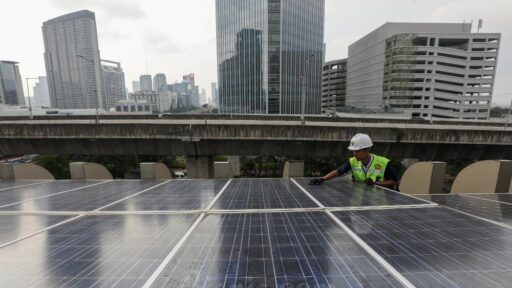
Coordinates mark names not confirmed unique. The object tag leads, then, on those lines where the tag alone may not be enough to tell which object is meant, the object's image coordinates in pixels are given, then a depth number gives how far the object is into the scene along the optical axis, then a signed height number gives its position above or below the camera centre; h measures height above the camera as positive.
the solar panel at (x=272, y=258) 2.36 -1.81
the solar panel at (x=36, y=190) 5.93 -2.33
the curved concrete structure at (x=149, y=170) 8.73 -2.25
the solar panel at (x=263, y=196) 4.91 -2.10
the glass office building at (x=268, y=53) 67.88 +19.04
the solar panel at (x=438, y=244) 2.42 -1.82
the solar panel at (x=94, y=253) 2.43 -1.84
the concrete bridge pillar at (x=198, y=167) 15.48 -3.73
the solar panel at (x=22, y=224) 3.59 -1.99
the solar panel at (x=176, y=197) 4.90 -2.14
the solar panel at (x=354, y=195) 4.91 -2.03
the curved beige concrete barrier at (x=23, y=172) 9.22 -2.50
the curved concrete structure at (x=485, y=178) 7.29 -2.27
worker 6.26 -1.68
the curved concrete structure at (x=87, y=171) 8.77 -2.35
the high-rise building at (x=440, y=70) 65.25 +12.25
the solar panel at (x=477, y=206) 4.43 -2.23
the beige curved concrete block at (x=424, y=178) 7.41 -2.27
